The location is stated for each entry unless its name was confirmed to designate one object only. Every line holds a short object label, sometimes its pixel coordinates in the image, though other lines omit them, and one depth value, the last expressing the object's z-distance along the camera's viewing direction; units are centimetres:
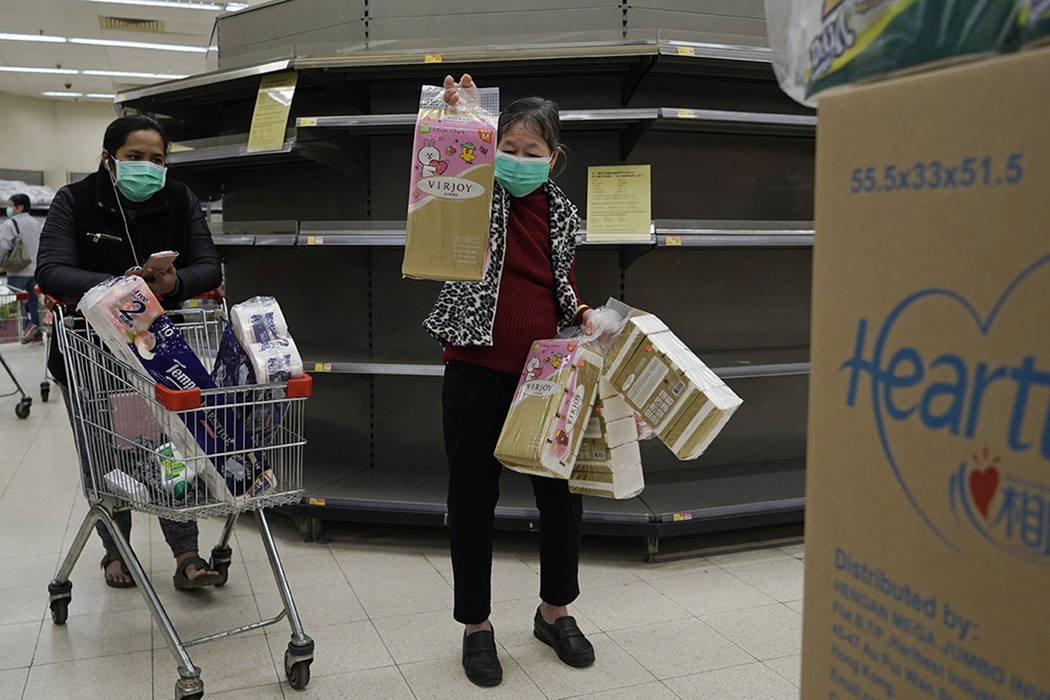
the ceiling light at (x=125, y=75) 1306
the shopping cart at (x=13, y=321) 576
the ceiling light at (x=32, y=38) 1084
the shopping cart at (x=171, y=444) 197
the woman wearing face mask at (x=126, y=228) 236
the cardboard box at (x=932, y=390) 53
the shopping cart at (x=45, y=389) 631
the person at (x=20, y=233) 835
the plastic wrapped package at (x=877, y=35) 57
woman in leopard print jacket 209
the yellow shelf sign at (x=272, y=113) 316
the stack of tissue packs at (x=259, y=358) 204
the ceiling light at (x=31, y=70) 1307
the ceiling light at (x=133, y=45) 1109
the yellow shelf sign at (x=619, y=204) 308
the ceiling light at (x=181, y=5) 920
